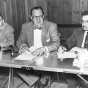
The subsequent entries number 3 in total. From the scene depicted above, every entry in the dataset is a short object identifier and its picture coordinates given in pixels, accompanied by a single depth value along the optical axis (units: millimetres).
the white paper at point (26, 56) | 2527
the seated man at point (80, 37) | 2806
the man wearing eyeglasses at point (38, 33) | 3125
